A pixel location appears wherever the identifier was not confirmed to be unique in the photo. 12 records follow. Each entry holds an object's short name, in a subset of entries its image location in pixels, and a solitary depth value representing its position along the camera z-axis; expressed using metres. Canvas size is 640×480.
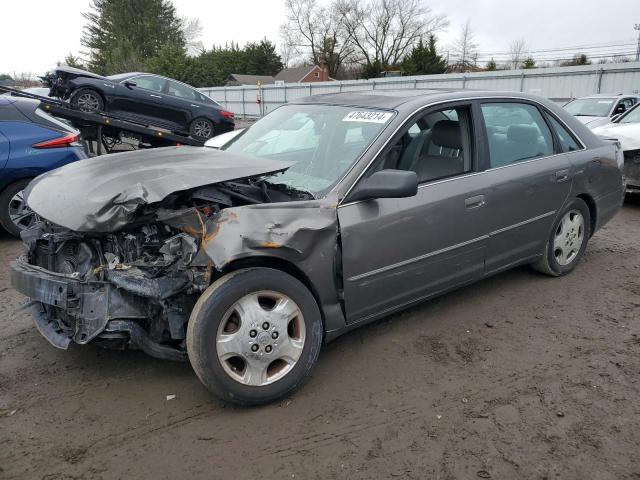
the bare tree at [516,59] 54.96
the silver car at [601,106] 11.74
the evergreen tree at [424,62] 44.78
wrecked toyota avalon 2.66
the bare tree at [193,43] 66.44
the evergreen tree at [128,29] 56.62
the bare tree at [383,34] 57.75
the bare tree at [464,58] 58.22
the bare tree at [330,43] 60.78
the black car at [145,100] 10.58
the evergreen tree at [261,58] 55.97
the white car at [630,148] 7.22
